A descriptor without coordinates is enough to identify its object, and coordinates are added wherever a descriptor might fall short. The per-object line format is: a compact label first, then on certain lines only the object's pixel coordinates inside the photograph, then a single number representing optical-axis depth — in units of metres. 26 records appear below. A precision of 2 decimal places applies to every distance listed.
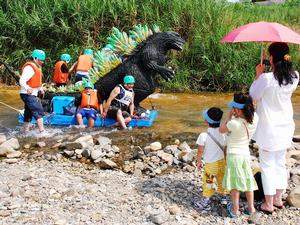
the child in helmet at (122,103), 8.62
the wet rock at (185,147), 7.01
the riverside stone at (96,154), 6.77
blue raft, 8.77
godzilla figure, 9.12
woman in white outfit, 4.64
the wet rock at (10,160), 6.73
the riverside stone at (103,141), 7.44
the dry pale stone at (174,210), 4.81
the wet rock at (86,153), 6.85
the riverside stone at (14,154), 6.99
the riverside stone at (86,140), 7.24
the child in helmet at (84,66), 10.00
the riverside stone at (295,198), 4.99
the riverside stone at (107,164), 6.51
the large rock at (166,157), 6.56
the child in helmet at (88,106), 8.67
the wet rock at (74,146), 7.14
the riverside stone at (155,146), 7.14
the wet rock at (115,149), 7.18
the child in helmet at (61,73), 10.36
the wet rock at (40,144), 7.55
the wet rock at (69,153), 6.98
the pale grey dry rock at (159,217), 4.56
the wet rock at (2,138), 7.73
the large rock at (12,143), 7.24
